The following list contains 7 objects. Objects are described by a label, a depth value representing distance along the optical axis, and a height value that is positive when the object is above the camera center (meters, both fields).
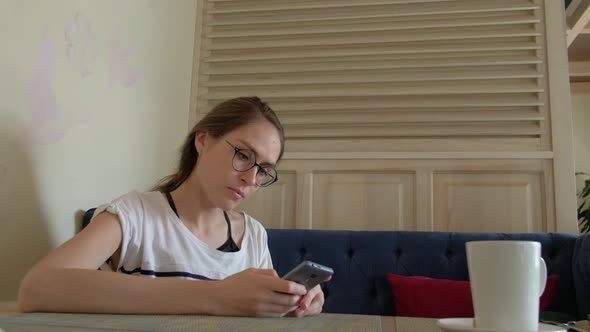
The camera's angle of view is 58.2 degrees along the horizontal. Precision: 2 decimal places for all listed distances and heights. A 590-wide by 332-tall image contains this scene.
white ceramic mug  0.59 -0.05
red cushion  1.58 -0.19
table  0.65 -0.13
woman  0.82 -0.05
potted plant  3.12 +0.22
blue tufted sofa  1.76 -0.08
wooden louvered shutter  2.09 +0.64
